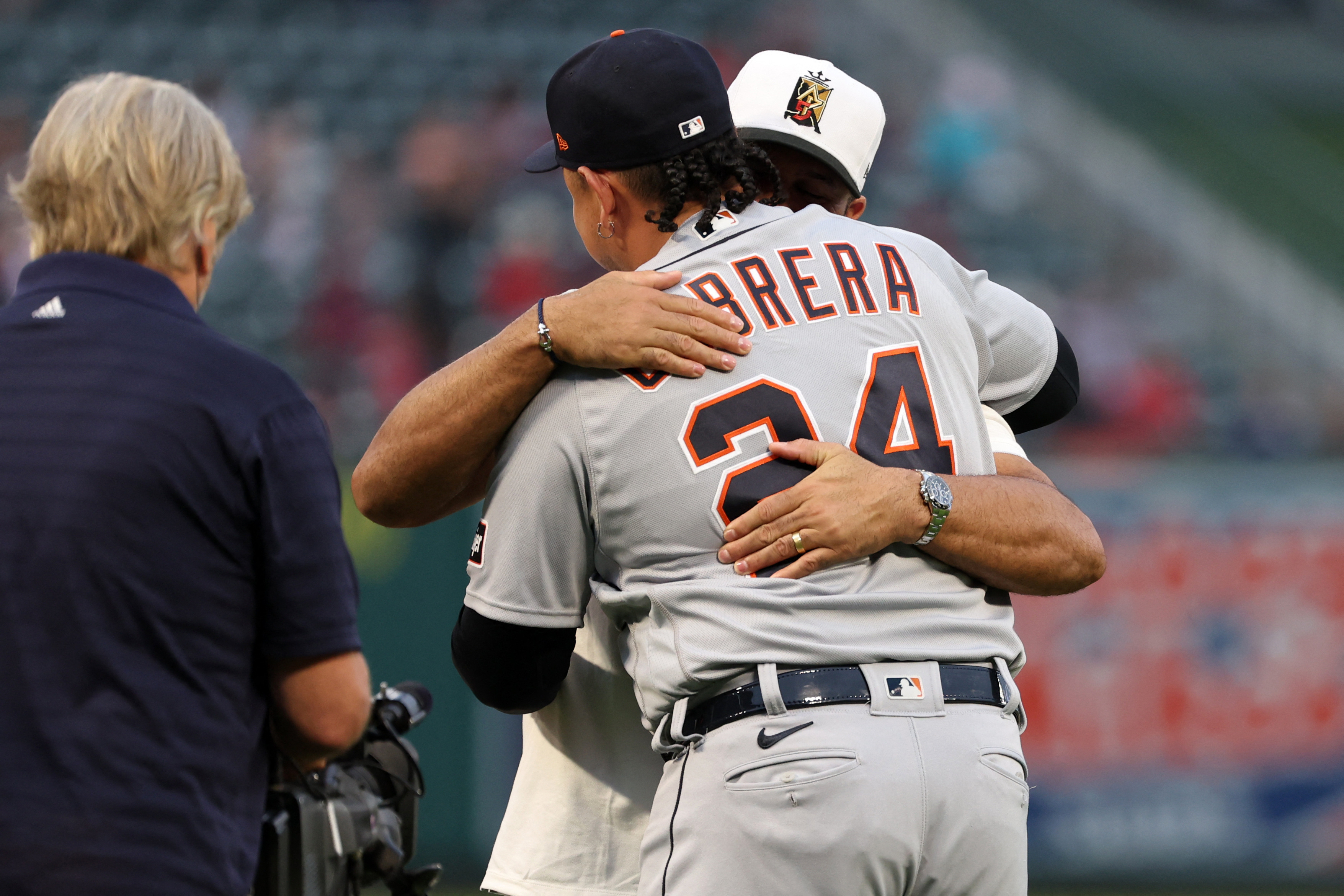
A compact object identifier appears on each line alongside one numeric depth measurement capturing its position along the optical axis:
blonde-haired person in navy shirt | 17.61
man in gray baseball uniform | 17.80
